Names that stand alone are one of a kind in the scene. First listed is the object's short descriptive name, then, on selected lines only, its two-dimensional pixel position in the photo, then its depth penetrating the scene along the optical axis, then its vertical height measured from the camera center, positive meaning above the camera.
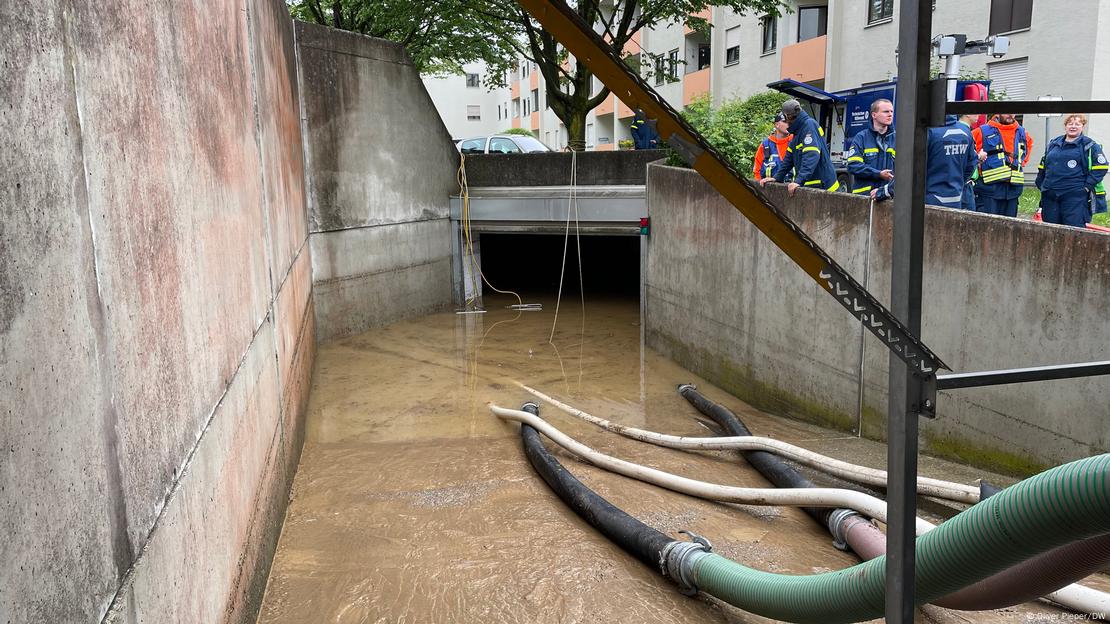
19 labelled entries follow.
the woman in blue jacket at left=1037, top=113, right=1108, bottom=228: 6.97 +0.04
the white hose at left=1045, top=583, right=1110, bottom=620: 3.25 -1.74
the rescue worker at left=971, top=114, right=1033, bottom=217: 7.74 +0.18
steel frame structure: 1.74 -0.10
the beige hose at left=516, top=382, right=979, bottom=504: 4.32 -1.76
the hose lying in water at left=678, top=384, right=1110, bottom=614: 2.15 -1.19
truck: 16.08 +1.70
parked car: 18.44 +1.19
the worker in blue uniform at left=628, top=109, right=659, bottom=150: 15.17 +1.02
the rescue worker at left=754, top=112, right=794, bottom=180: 8.61 +0.43
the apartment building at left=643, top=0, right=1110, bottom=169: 13.84 +3.26
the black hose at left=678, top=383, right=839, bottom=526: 4.80 -1.87
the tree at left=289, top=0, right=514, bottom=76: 17.47 +4.08
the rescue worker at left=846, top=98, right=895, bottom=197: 7.06 +0.28
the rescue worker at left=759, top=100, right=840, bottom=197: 7.57 +0.33
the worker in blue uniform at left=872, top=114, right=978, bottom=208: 6.34 +0.17
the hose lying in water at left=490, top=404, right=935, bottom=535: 3.99 -1.74
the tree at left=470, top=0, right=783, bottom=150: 16.14 +3.52
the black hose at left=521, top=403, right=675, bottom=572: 4.13 -1.87
